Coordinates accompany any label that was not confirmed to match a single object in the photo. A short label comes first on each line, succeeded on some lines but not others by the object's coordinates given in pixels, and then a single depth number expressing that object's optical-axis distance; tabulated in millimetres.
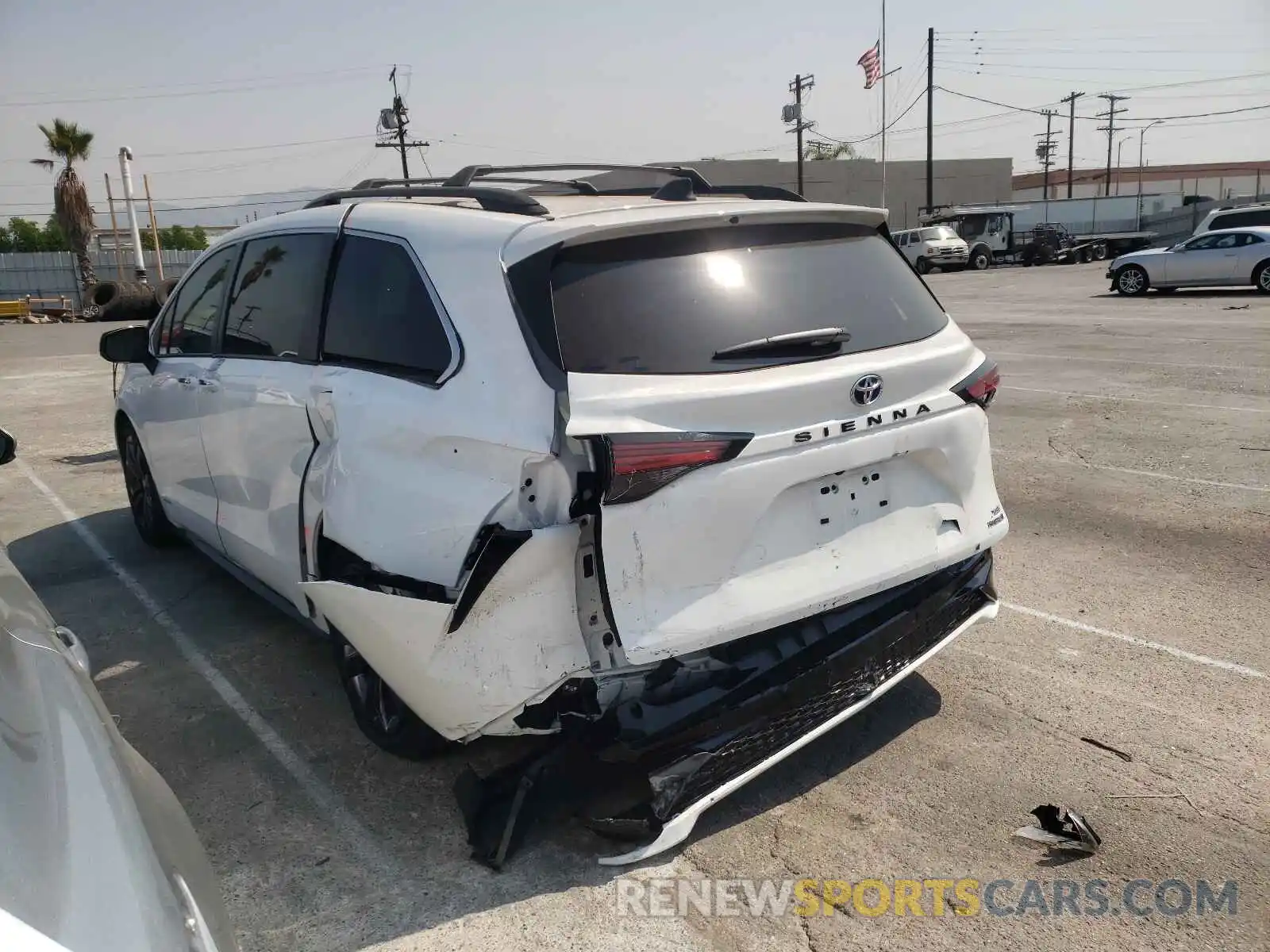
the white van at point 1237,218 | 28656
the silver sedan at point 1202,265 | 21453
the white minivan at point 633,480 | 2752
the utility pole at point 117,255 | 44969
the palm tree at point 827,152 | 99875
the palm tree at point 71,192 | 42531
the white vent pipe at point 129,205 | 39438
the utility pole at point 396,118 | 52438
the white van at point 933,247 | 39969
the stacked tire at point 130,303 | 27688
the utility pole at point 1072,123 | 86000
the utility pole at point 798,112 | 55219
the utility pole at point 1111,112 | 95188
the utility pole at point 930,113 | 50906
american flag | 43125
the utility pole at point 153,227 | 42719
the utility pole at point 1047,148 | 89212
